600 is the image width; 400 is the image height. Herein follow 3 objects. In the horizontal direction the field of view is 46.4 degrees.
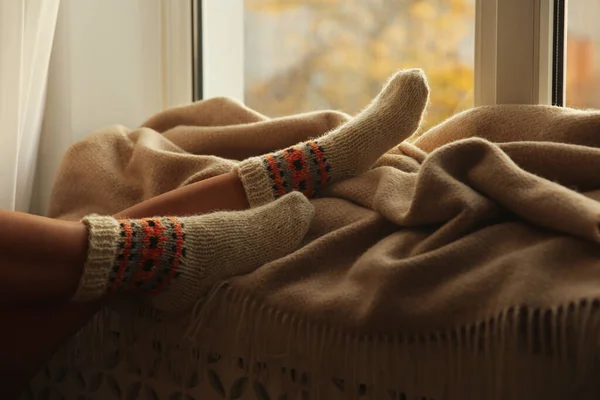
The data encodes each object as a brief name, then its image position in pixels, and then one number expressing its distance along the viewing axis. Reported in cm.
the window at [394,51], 108
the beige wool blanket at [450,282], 62
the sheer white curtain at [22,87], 114
